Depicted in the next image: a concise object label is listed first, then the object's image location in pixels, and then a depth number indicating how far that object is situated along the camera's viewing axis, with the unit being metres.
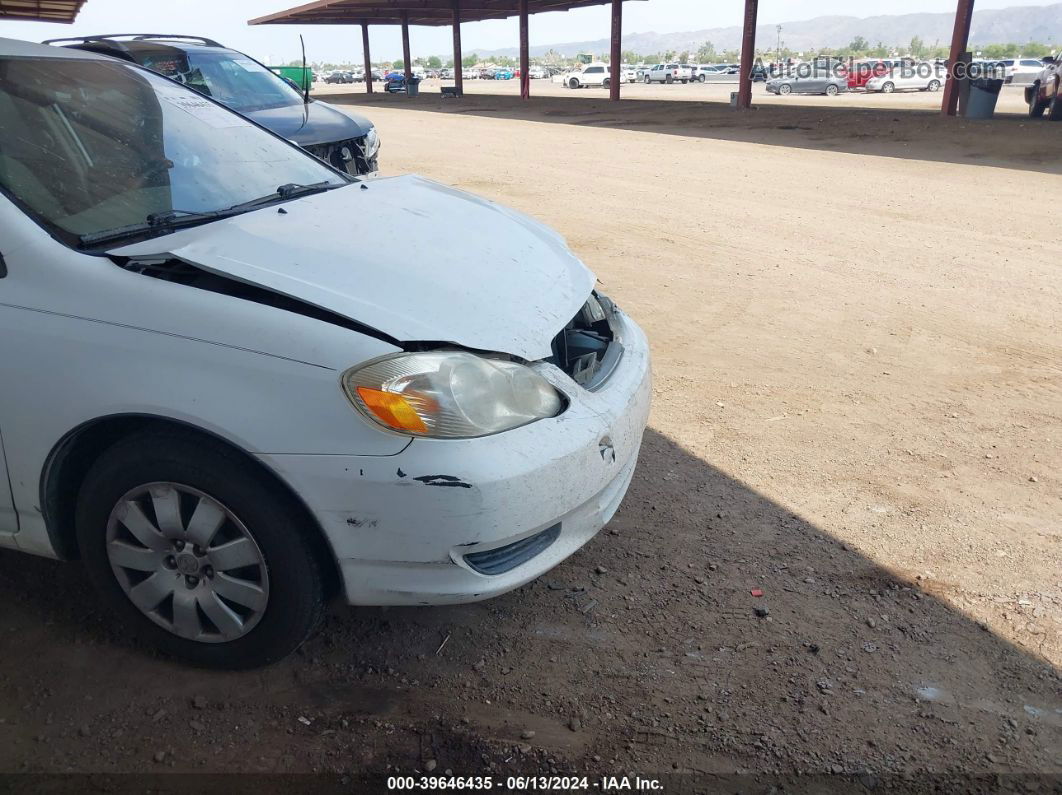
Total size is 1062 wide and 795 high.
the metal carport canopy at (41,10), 21.55
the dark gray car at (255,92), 8.24
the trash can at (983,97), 19.95
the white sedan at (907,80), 47.09
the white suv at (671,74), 62.00
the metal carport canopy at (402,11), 38.62
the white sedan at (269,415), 2.21
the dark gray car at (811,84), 45.84
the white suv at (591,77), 60.68
